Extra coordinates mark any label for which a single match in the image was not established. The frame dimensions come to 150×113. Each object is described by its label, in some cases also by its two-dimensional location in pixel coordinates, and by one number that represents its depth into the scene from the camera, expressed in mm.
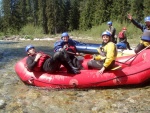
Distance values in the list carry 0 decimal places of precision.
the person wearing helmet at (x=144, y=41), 3953
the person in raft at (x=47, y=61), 3550
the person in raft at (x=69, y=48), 3846
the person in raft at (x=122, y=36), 7007
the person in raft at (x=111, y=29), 6563
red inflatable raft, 3380
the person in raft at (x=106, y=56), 3278
